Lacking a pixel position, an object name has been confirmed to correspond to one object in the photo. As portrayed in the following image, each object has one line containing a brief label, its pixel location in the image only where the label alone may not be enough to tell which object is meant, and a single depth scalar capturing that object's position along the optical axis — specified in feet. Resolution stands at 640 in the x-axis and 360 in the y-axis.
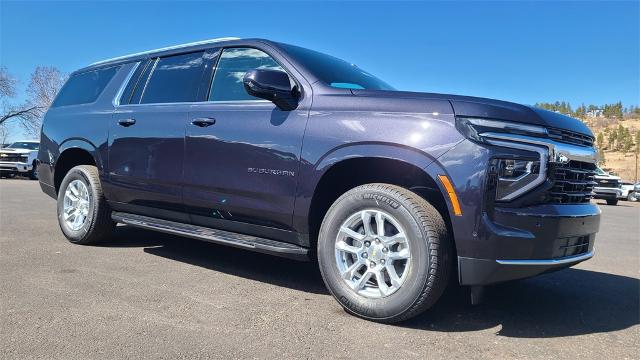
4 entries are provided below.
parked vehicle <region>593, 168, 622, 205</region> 78.59
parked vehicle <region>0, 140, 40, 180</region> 74.38
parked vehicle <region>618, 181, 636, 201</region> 108.99
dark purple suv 9.50
